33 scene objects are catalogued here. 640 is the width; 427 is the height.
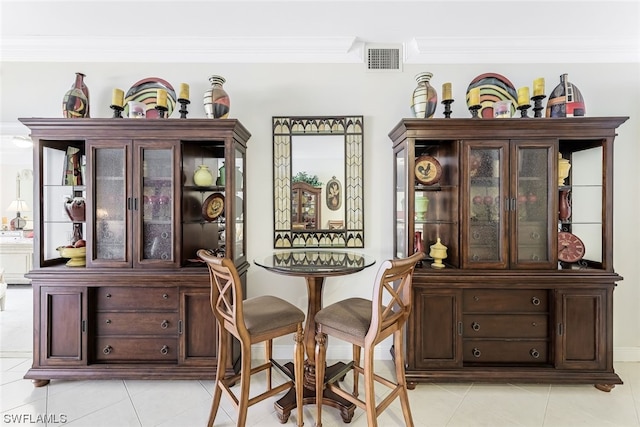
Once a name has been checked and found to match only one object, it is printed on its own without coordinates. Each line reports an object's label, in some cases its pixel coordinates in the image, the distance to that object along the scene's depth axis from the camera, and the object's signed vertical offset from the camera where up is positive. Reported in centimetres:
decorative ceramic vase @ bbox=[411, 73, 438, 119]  230 +90
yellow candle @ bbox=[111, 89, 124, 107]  232 +91
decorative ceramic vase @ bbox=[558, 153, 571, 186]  234 +35
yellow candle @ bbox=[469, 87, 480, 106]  231 +92
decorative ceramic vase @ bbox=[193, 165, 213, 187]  243 +29
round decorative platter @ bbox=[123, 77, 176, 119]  256 +106
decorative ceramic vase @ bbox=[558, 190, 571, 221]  239 +6
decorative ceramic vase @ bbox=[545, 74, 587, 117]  231 +89
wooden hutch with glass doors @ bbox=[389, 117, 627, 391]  220 -46
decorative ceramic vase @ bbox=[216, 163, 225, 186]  251 +31
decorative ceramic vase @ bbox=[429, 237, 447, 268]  234 -33
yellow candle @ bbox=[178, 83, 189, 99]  237 +98
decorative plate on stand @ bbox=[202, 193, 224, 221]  244 +4
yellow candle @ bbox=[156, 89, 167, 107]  230 +90
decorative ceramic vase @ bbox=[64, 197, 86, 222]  238 +2
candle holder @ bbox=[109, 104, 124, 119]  235 +83
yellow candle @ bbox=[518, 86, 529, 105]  228 +92
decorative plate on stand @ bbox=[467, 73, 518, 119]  251 +107
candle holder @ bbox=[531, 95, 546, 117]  233 +86
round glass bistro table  185 -57
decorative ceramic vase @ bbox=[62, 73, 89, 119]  232 +88
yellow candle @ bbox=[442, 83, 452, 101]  235 +98
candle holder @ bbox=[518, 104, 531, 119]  230 +82
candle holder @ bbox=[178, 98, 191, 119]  238 +85
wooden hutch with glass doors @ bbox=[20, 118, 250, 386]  221 -43
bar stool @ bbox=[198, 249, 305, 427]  162 -67
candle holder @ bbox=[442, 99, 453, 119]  235 +86
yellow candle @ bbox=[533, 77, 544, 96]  230 +100
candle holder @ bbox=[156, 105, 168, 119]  235 +81
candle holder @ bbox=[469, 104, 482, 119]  233 +83
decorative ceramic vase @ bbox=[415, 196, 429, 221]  244 +5
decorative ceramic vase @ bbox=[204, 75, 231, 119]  235 +90
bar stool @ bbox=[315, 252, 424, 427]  159 -68
